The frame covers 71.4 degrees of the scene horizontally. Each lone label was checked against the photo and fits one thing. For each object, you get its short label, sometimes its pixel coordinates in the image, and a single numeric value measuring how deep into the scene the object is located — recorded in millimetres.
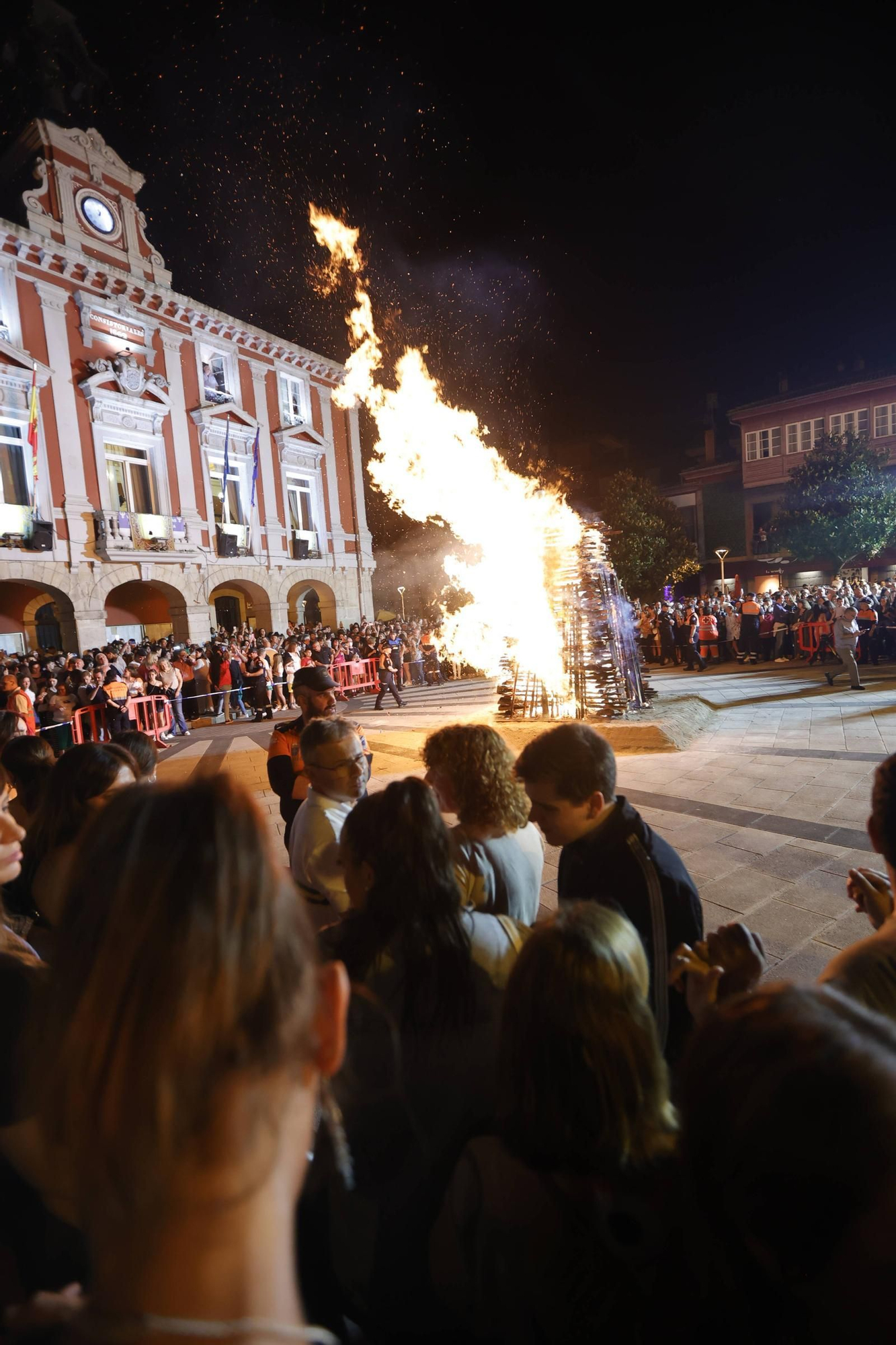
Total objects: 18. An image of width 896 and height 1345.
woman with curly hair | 2250
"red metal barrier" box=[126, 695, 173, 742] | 11484
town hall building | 17891
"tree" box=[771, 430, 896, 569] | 25891
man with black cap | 3910
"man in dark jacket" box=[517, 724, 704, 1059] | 2037
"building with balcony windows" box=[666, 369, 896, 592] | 28891
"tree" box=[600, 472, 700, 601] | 31453
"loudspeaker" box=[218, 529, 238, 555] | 22328
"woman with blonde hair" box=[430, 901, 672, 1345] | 1054
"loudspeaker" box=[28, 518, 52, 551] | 17484
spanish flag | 17172
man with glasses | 2596
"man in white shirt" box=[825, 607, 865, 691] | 10452
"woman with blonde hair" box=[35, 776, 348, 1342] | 653
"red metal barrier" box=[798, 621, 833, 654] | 15756
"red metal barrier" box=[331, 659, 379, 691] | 17047
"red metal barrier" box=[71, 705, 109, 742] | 9984
